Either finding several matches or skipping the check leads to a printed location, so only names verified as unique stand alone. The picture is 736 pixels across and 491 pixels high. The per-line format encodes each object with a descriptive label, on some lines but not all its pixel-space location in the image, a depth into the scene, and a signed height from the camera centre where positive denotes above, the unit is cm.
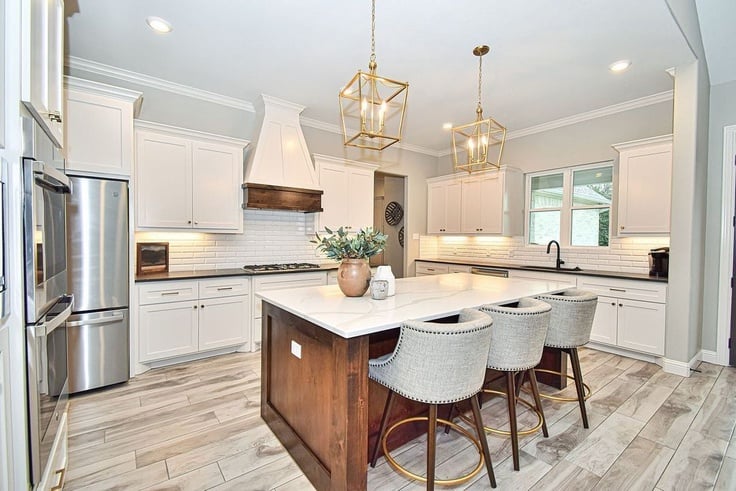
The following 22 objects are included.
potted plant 222 -11
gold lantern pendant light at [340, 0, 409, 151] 203 +160
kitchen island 162 -68
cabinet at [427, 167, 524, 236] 505 +56
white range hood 398 +84
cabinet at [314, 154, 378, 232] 471 +64
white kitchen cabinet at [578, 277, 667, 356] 352 -77
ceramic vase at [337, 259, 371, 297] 223 -25
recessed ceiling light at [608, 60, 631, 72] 320 +164
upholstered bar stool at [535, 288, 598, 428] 230 -54
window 447 +48
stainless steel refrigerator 270 -38
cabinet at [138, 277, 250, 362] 322 -80
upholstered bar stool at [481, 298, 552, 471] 190 -55
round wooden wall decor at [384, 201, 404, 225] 657 +48
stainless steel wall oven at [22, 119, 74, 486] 121 -23
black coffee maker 372 -22
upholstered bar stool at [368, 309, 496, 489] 157 -58
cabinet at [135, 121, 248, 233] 339 +58
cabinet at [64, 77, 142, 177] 275 +88
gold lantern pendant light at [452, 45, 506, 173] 280 +146
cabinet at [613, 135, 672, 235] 363 +60
